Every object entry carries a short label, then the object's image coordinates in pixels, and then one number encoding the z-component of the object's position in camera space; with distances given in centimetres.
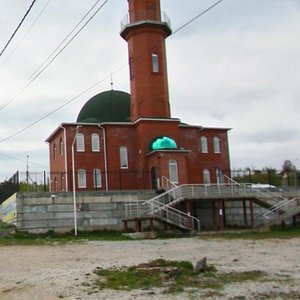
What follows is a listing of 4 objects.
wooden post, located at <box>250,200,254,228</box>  3204
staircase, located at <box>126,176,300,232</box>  2983
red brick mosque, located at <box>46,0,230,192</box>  3856
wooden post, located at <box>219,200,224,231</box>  3102
